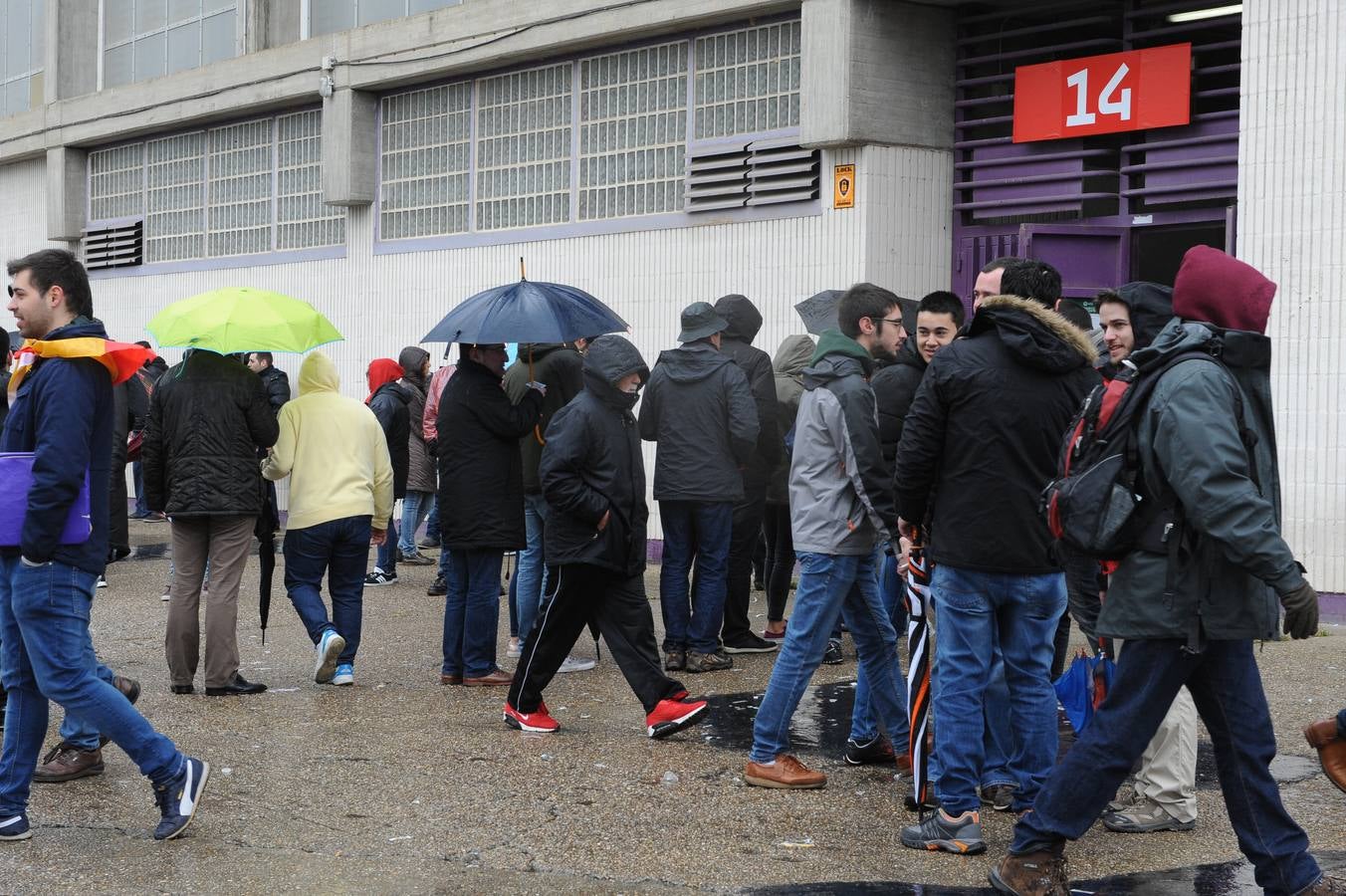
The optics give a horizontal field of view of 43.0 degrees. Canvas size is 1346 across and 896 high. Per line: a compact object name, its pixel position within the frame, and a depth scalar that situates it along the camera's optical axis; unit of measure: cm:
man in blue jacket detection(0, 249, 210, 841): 578
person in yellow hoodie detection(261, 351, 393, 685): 873
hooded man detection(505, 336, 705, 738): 742
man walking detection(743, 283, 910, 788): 649
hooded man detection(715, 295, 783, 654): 977
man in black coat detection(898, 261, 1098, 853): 559
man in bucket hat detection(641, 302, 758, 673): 912
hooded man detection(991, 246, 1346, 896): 469
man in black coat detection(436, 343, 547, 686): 870
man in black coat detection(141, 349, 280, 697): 846
